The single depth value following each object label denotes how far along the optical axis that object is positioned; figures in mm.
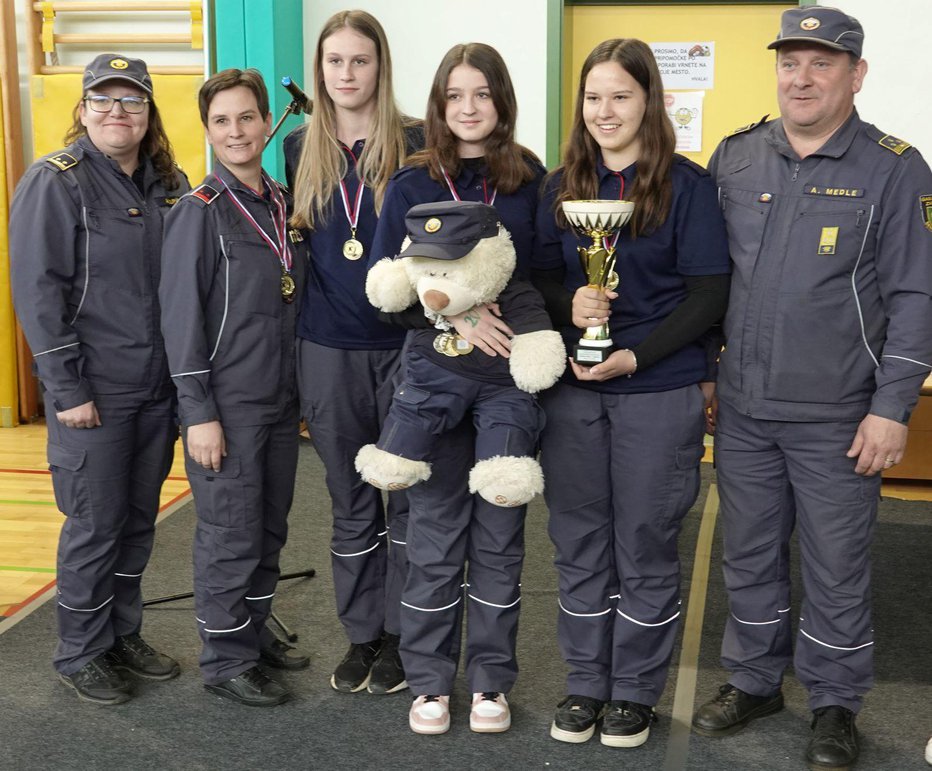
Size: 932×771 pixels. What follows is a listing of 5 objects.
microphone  2777
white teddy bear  2268
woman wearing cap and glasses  2531
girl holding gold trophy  2281
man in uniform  2270
